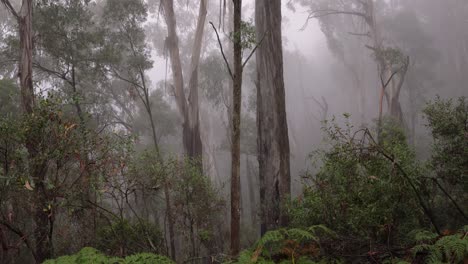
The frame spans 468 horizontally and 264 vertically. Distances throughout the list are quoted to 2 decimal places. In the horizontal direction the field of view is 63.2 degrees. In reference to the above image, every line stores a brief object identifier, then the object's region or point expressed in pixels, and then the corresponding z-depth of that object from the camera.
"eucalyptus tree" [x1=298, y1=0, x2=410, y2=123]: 14.12
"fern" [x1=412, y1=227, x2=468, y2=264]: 2.69
